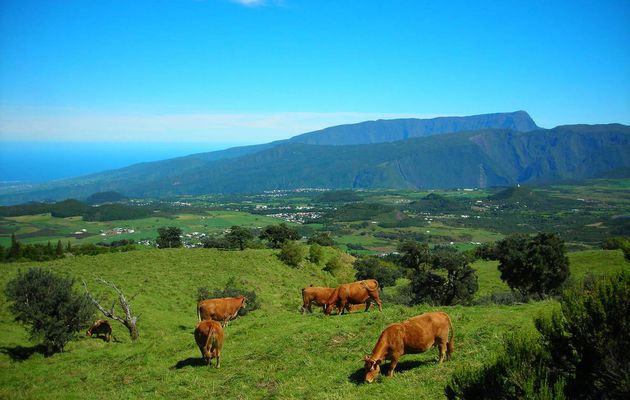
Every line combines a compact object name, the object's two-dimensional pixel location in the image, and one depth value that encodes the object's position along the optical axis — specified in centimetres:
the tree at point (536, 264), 3469
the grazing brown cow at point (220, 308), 1992
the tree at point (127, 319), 2300
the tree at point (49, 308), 2047
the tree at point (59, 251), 6121
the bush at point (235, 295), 3212
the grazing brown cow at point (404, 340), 1068
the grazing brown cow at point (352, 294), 1798
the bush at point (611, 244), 5852
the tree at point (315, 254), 5841
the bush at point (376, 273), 5138
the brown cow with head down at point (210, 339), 1427
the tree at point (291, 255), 5444
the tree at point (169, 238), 7444
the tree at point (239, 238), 6956
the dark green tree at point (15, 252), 5931
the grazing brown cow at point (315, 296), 1964
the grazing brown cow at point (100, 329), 2467
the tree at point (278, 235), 6794
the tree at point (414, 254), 4200
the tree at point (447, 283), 3269
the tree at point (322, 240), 7362
